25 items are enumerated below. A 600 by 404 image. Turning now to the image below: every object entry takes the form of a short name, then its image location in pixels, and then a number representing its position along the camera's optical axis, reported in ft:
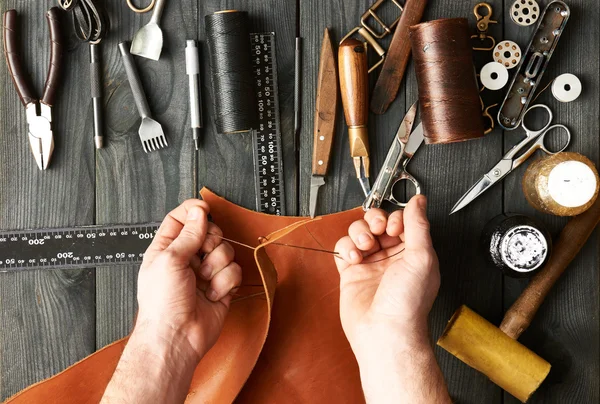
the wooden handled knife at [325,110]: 3.82
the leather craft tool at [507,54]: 3.80
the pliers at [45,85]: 3.85
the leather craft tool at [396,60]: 3.81
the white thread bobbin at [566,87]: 3.85
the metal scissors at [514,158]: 3.80
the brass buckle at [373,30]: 3.85
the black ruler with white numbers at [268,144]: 3.92
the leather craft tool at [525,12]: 3.86
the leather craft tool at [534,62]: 3.76
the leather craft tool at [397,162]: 3.82
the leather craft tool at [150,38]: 3.88
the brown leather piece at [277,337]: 3.76
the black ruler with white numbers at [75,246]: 3.94
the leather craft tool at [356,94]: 3.67
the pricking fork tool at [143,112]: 3.86
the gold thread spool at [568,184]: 3.47
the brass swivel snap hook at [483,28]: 3.84
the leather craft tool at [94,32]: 3.78
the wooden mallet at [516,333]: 3.59
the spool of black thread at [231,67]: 3.70
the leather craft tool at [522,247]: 3.52
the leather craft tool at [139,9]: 3.89
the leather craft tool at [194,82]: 3.84
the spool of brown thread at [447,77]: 3.48
